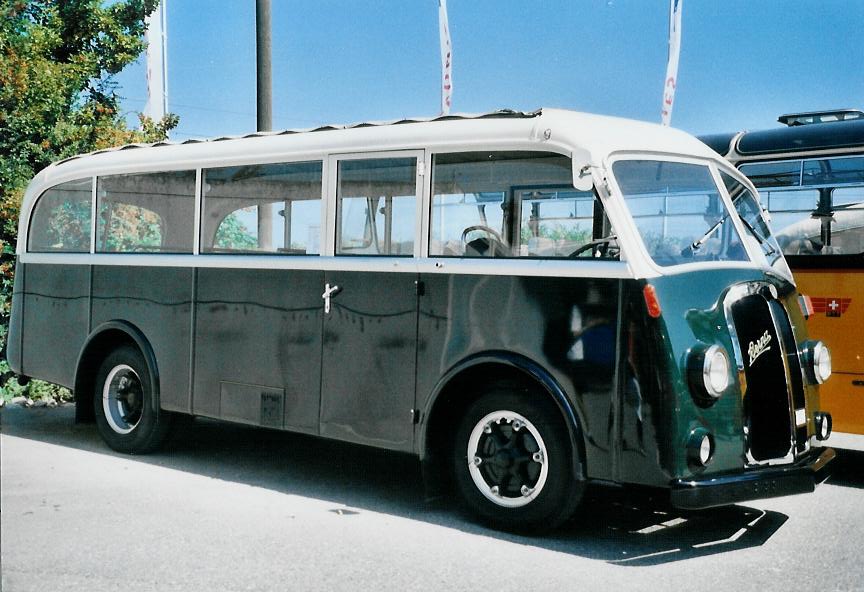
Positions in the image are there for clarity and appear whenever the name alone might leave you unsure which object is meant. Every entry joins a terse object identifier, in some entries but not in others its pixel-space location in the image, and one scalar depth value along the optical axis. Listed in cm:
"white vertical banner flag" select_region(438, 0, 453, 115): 1745
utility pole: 1171
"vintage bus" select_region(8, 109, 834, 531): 546
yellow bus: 790
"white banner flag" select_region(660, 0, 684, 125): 1677
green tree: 1133
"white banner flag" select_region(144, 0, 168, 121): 1435
